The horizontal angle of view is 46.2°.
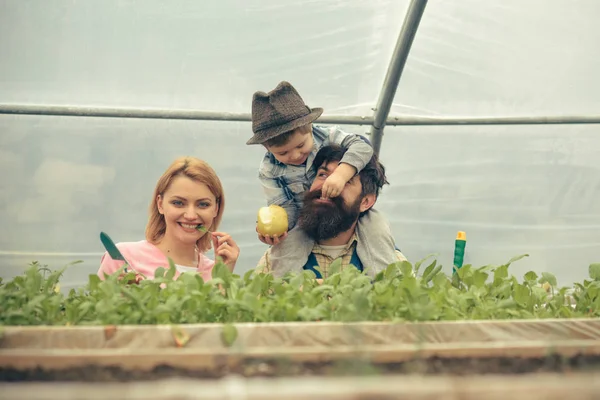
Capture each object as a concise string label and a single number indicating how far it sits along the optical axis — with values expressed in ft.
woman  9.79
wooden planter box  3.78
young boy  9.91
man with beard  10.44
